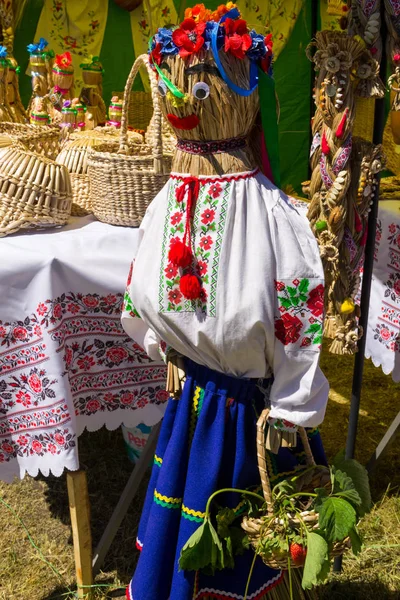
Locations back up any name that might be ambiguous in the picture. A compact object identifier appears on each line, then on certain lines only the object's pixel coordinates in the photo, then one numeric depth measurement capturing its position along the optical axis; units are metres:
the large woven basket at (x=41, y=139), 1.89
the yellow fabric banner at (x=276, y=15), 4.06
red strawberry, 1.08
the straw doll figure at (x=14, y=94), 2.46
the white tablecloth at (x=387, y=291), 1.75
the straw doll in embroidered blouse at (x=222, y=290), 1.07
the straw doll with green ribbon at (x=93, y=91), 2.53
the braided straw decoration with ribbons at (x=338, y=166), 1.14
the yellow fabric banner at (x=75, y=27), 4.04
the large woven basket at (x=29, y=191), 1.51
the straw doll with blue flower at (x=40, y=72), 2.46
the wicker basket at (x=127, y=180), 1.51
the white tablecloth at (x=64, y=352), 1.42
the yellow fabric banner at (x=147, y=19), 4.04
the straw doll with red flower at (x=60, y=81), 2.42
